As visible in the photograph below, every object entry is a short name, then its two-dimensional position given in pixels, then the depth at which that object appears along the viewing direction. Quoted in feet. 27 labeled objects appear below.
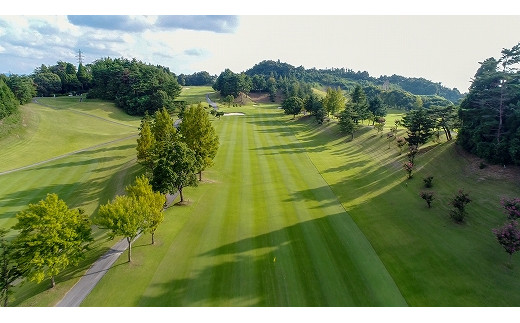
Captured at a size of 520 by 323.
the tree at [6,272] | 79.87
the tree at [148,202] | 98.85
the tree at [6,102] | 255.50
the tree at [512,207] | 94.14
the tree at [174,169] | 128.88
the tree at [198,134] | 166.30
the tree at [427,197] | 122.42
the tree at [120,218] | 91.66
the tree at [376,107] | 321.11
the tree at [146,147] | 164.45
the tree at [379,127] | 232.18
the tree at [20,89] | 325.87
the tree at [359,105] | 268.00
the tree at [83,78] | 474.90
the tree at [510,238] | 85.04
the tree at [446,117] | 177.46
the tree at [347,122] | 247.72
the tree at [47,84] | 449.89
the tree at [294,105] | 391.45
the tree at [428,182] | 139.03
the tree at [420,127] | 175.04
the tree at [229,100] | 487.20
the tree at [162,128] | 179.83
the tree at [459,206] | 110.72
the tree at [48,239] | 82.69
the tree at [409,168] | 150.30
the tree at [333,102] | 337.31
